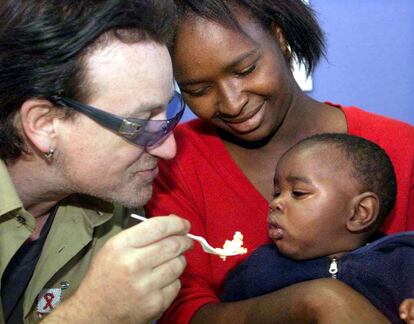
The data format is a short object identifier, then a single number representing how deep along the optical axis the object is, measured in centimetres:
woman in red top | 50
